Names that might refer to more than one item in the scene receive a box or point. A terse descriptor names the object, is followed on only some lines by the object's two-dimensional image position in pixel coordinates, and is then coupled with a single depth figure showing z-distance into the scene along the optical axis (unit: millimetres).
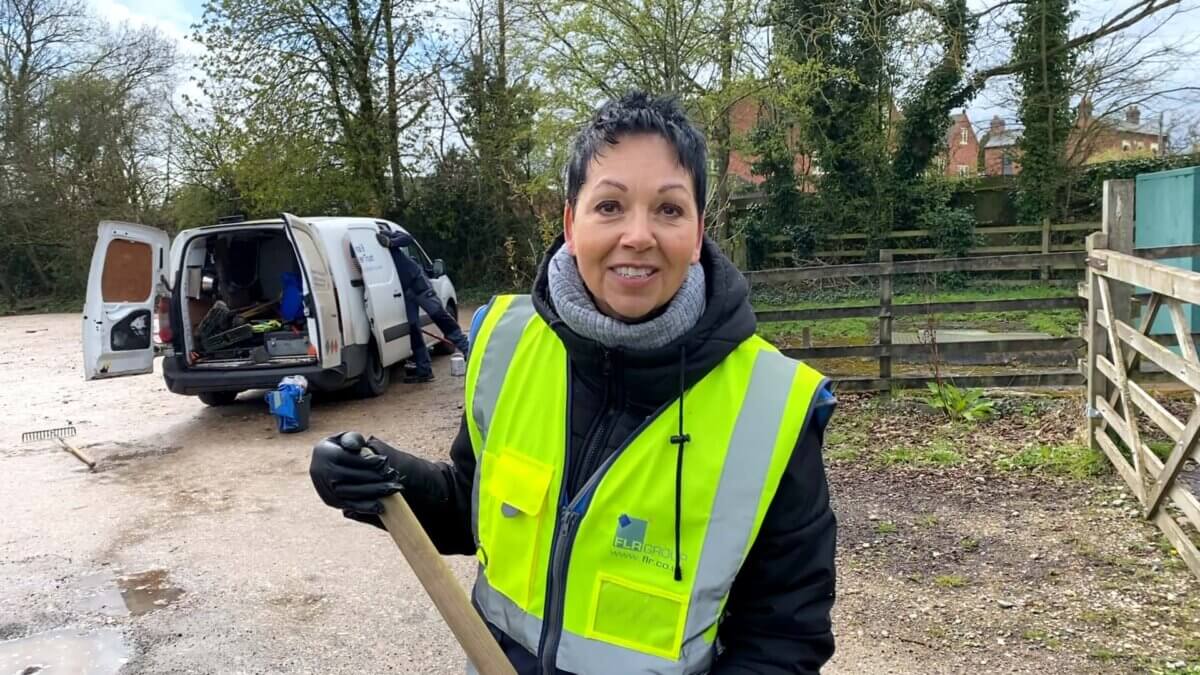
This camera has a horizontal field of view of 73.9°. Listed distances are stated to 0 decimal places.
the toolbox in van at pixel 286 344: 8539
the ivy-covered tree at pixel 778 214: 17312
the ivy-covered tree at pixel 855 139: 16891
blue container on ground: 7535
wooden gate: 3947
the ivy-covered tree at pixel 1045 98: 16219
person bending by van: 9422
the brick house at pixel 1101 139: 16359
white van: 7442
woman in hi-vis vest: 1368
